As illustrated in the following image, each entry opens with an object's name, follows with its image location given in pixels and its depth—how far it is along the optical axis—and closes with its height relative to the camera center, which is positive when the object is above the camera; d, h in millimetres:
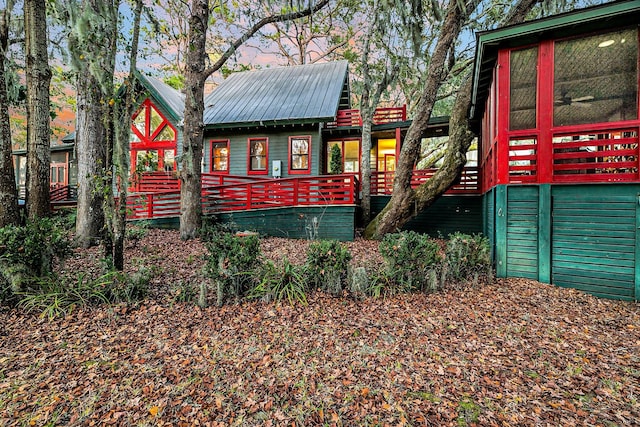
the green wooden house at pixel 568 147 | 4316 +1019
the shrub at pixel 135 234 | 6504 -585
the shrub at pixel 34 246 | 3777 -518
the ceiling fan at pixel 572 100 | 4660 +1810
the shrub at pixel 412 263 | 4387 -850
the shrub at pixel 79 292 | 3693 -1137
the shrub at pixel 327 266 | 4281 -880
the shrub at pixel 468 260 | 4758 -873
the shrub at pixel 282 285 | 4070 -1116
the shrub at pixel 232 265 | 4047 -823
